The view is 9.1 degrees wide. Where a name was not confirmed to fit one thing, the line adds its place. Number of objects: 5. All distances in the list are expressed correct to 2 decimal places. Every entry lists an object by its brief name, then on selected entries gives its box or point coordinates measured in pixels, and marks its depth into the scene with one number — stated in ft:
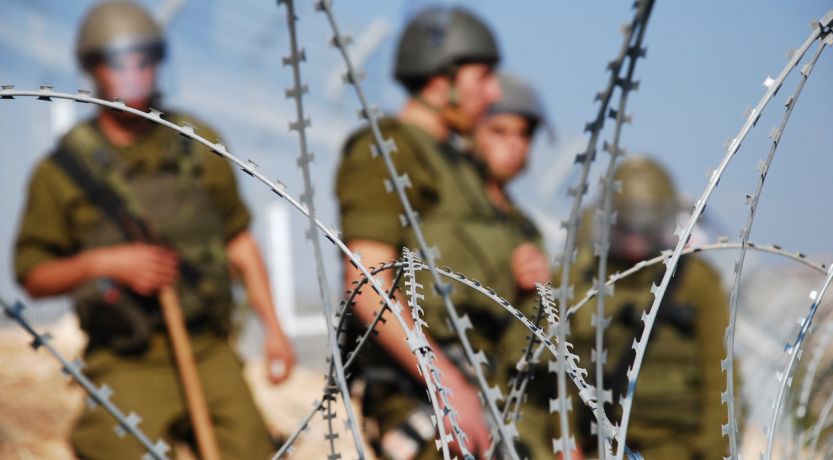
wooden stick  42.67
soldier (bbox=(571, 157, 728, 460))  44.86
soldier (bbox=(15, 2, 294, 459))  42.62
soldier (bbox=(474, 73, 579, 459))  42.85
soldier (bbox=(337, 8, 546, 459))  41.86
